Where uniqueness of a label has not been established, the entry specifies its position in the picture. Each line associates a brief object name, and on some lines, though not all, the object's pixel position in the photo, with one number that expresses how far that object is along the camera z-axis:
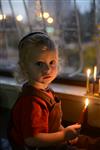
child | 1.33
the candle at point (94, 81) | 1.84
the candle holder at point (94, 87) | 1.83
